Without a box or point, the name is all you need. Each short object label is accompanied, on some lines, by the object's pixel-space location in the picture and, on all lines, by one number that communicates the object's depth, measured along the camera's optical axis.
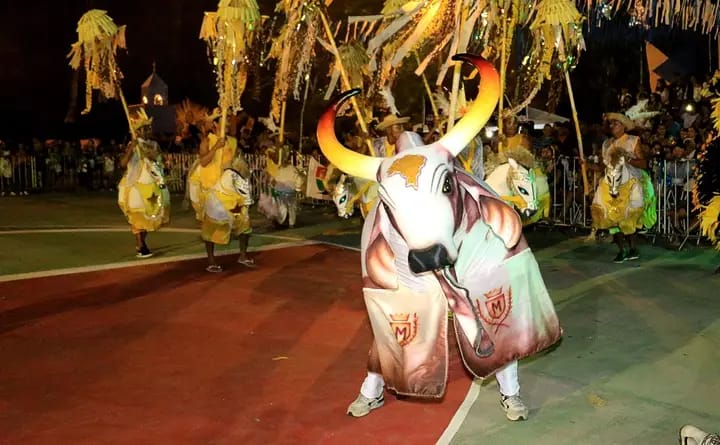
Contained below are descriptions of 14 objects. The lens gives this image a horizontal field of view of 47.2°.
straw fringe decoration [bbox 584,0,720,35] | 7.01
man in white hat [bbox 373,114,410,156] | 8.30
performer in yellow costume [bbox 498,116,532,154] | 9.47
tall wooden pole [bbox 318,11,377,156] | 6.44
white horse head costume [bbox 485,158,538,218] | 6.62
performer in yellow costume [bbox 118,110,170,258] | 11.49
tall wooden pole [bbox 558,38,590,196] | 11.03
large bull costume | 4.62
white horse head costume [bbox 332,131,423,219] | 4.93
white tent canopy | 20.03
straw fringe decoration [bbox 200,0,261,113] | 10.10
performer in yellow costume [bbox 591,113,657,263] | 10.63
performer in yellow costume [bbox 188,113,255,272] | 10.62
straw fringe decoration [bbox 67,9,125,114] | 11.12
